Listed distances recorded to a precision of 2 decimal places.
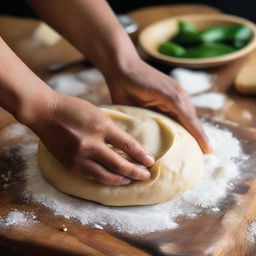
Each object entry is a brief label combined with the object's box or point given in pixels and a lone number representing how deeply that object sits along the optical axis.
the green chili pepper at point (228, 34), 1.16
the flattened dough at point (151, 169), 0.74
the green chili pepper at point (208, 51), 1.10
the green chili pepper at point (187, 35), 1.17
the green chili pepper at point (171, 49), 1.12
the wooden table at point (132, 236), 0.68
